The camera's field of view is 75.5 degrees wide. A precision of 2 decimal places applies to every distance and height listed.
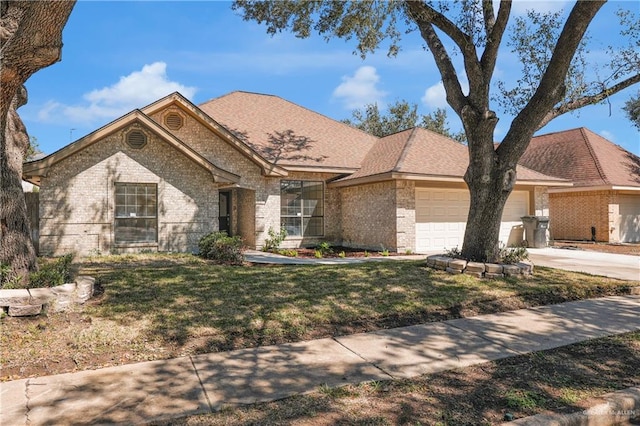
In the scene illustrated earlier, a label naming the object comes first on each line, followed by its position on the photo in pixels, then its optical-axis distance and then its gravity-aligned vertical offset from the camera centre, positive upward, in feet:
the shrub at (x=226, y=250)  37.78 -2.63
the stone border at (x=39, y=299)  17.70 -3.39
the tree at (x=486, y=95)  27.30 +9.01
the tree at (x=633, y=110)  70.32 +18.93
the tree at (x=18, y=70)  15.11 +6.41
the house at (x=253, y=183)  39.81 +4.35
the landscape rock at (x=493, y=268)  28.45 -3.30
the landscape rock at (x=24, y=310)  17.66 -3.76
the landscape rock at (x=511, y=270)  28.66 -3.49
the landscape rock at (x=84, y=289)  19.90 -3.29
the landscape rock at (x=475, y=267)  28.43 -3.22
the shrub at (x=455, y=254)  31.01 -2.62
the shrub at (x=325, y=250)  48.15 -3.45
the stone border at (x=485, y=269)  28.45 -3.39
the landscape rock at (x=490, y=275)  28.30 -3.78
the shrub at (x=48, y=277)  19.70 -2.67
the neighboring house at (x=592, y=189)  65.10 +4.75
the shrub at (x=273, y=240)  50.72 -2.31
